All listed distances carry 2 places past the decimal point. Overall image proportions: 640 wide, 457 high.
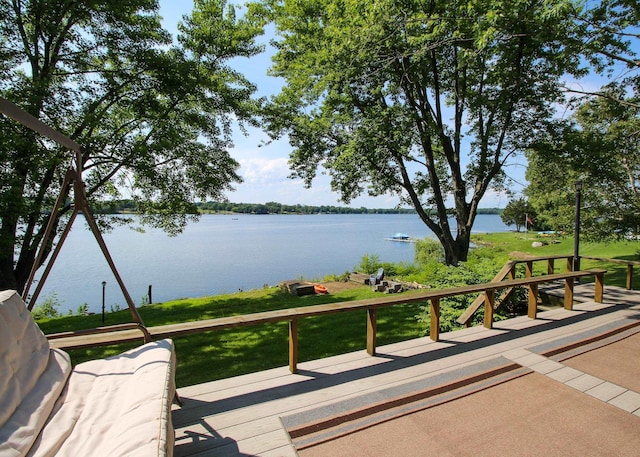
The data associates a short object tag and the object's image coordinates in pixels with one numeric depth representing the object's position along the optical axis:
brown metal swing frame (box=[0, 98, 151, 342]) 2.43
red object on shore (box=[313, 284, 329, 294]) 11.47
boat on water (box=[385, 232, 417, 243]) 53.77
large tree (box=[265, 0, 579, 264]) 7.55
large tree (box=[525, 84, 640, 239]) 8.64
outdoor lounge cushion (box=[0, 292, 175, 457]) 1.46
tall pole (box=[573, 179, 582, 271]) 8.05
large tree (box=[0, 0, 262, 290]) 6.35
